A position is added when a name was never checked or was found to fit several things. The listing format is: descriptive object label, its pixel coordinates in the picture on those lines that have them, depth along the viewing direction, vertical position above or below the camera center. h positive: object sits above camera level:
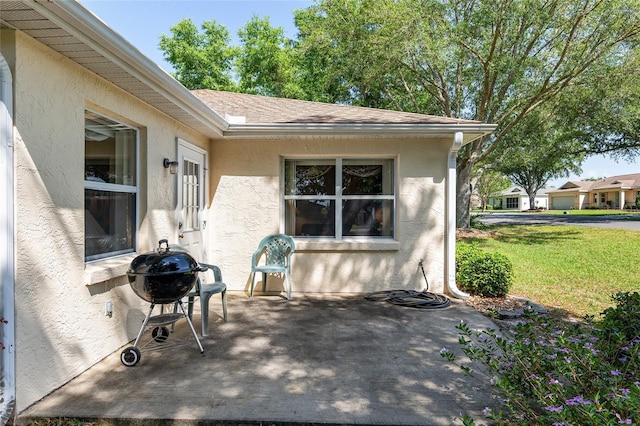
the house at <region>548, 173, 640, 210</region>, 42.38 +1.96
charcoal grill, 3.28 -0.69
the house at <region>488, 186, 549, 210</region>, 62.16 +1.41
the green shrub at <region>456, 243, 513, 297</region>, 5.88 -1.11
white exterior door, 5.19 +0.10
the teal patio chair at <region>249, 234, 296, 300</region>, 6.05 -0.79
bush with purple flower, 1.80 -1.02
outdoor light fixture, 4.74 +0.51
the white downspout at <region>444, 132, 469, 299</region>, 6.02 -0.26
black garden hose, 5.41 -1.46
